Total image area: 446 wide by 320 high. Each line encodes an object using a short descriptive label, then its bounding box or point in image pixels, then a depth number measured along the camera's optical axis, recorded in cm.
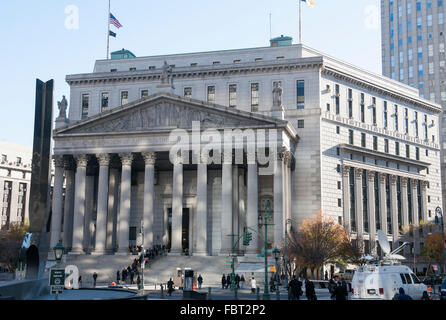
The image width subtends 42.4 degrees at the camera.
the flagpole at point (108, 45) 8814
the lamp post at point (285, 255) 5231
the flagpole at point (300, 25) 8181
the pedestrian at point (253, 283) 4707
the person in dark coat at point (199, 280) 5009
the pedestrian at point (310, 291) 2833
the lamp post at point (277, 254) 4784
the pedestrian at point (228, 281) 5011
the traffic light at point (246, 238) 4644
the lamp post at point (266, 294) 3384
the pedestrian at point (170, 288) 4126
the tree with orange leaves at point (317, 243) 5791
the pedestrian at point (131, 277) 5419
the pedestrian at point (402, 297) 1880
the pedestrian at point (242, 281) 5199
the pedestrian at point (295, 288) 3002
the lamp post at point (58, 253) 3020
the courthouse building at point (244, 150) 6106
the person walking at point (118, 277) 5472
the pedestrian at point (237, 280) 4812
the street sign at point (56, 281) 2264
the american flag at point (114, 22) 7774
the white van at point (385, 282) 3014
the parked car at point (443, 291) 2778
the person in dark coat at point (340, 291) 2597
